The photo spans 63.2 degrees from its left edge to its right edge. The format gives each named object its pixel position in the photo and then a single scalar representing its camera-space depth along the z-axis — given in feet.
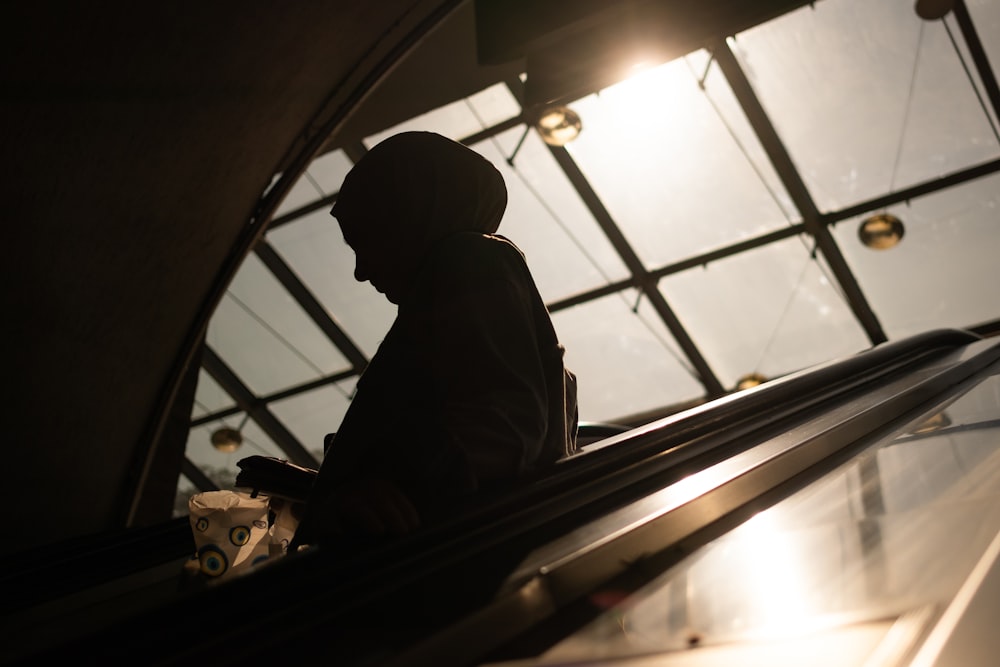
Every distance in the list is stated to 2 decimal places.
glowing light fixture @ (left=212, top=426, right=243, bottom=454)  41.63
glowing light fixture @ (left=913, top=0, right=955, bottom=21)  25.46
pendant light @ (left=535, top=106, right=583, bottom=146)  26.81
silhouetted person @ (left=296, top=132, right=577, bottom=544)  5.24
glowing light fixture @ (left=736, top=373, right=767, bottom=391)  33.65
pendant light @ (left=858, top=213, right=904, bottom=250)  28.91
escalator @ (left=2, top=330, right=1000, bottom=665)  3.29
